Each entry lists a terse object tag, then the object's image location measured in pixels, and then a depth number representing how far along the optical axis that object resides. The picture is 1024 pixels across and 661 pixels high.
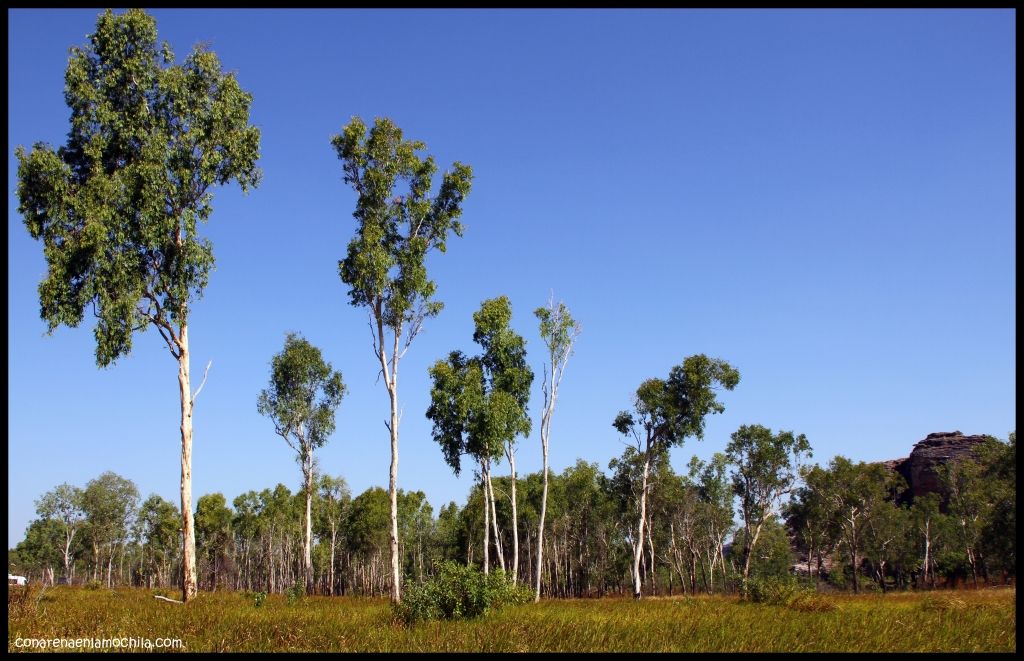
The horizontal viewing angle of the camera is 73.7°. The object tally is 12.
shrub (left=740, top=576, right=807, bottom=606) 20.56
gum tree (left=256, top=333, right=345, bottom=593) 43.47
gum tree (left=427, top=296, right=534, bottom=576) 34.47
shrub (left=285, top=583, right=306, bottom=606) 22.05
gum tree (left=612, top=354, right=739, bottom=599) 38.53
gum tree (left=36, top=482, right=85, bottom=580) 76.75
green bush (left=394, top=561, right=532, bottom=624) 14.55
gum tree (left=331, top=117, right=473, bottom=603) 26.62
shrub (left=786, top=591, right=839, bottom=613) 18.31
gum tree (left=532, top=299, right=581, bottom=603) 33.03
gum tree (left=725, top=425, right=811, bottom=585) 49.62
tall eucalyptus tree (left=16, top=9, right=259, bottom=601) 19.14
